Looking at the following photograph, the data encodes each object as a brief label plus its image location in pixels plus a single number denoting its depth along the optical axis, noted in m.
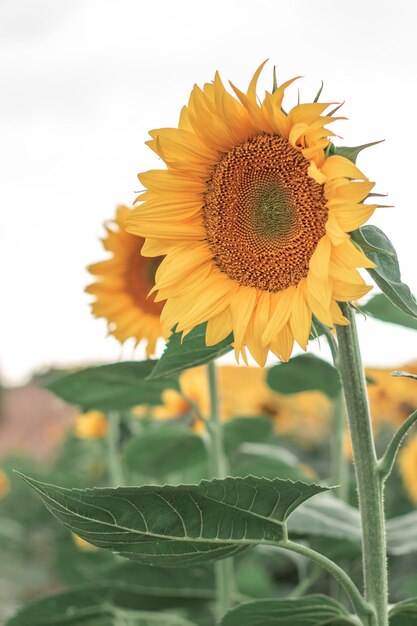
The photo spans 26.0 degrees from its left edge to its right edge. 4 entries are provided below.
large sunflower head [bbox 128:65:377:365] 0.68
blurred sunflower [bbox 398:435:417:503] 2.07
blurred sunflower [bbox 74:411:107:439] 2.25
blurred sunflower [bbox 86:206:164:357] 1.38
